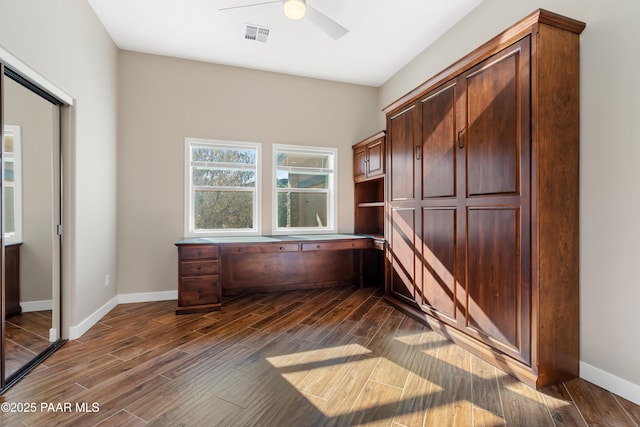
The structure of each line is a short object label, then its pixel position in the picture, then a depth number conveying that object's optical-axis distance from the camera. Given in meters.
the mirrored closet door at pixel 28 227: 2.11
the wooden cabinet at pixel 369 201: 4.34
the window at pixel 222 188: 4.21
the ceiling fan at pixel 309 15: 2.52
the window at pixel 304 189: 4.62
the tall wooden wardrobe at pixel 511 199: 2.03
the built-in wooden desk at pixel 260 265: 3.54
